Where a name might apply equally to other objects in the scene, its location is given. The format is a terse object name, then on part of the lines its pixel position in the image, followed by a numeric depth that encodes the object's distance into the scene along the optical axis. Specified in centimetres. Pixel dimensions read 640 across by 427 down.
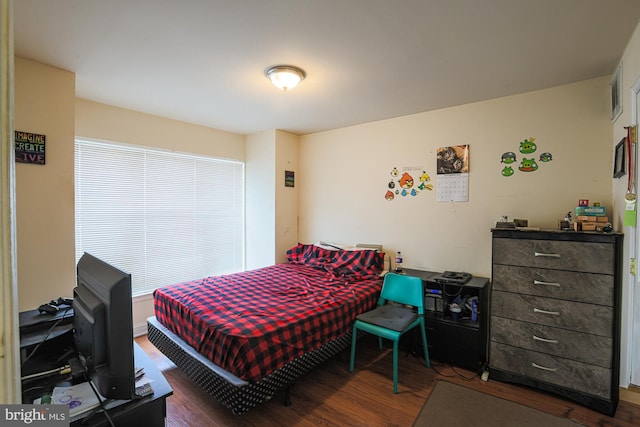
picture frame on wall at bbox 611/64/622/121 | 209
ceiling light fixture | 223
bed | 189
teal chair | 234
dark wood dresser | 200
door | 181
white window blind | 307
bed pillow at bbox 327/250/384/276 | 338
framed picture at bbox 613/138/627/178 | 200
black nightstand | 256
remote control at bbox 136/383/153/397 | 108
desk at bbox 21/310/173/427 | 100
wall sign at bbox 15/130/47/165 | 211
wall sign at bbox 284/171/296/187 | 424
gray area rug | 195
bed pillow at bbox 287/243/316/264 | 395
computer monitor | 90
